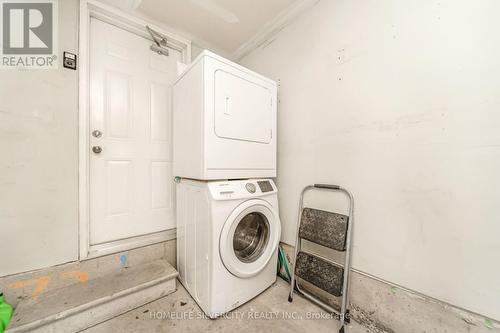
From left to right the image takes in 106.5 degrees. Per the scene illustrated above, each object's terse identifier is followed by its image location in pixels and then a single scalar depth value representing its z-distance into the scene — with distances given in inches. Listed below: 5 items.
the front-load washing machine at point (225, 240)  48.8
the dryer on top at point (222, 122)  50.3
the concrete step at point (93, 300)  42.9
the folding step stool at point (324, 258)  49.0
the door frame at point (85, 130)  57.0
